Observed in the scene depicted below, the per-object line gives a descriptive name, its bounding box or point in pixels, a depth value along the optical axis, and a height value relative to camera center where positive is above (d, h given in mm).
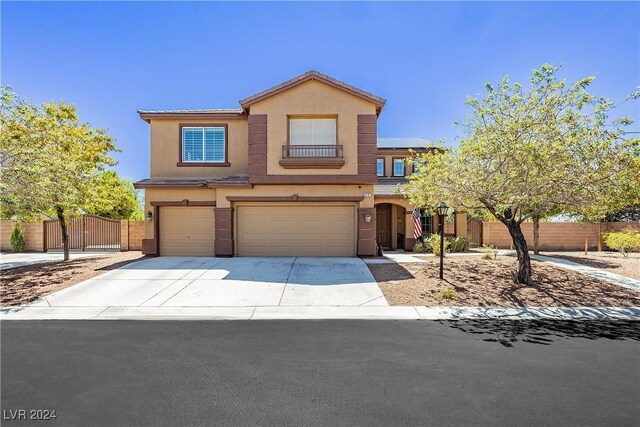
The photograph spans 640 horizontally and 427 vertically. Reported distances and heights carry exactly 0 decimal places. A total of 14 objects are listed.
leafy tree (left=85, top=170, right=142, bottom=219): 13641 +832
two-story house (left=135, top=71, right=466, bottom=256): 14008 +1131
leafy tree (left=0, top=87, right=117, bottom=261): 9016 +1610
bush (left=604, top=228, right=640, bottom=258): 14930 -1328
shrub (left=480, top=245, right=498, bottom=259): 13320 -1715
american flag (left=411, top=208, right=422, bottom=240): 12375 -576
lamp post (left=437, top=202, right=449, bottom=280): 9643 +72
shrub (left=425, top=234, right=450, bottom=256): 14912 -1487
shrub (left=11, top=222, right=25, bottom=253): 17750 -1407
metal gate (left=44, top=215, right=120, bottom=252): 18375 -1118
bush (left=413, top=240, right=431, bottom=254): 16422 -1744
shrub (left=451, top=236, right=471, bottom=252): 16719 -1623
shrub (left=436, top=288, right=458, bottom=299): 8258 -2122
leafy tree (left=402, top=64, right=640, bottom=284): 8070 +1480
